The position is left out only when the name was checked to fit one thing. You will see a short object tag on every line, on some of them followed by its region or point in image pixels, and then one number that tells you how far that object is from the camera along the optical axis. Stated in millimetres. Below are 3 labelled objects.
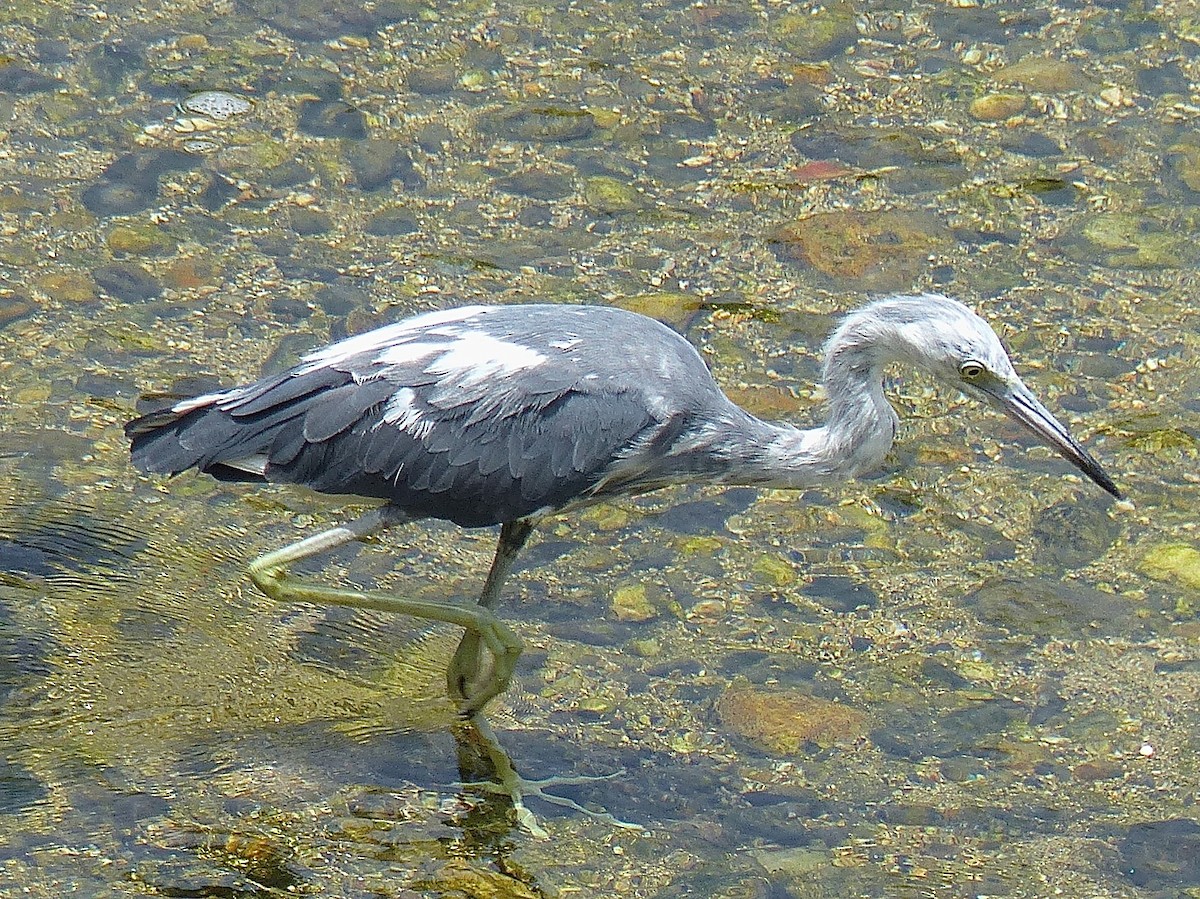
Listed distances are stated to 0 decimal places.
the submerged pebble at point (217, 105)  16141
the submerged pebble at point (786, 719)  10891
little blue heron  10117
